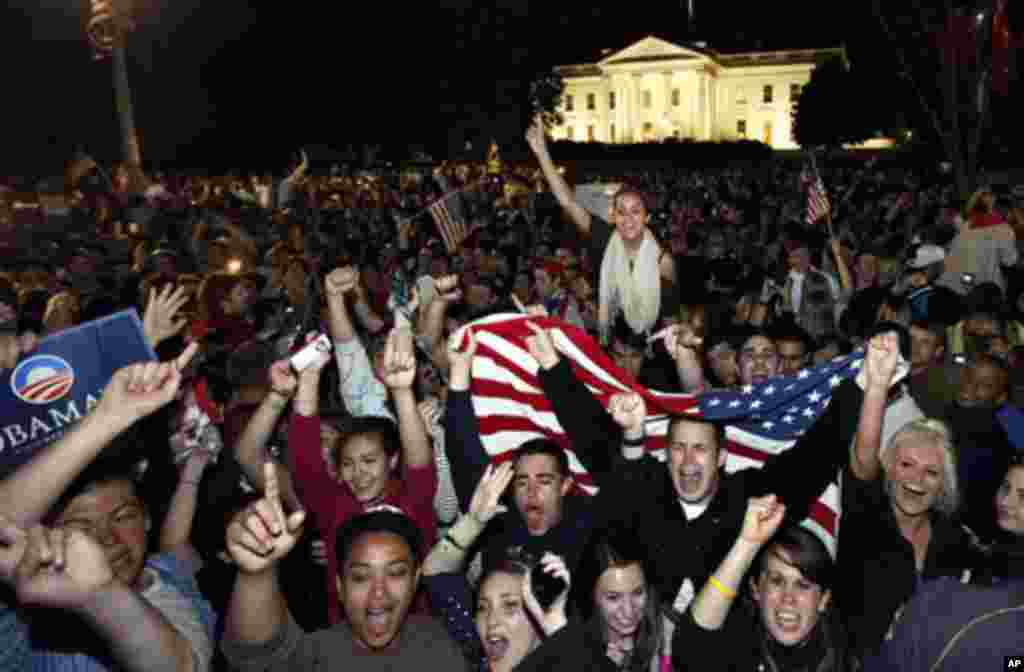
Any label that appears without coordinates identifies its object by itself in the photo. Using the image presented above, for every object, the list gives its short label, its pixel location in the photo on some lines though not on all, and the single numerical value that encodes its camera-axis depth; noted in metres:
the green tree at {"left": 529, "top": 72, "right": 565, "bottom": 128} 64.27
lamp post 16.98
